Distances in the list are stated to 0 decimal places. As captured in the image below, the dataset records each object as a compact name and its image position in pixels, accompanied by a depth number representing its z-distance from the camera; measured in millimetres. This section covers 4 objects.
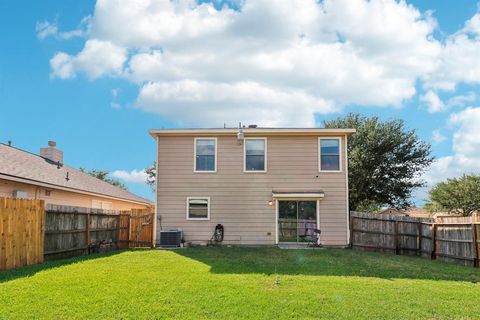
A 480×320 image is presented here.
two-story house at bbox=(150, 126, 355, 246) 15906
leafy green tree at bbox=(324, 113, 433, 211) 24781
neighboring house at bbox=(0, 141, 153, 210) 13508
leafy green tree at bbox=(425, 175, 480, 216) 32062
